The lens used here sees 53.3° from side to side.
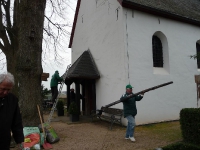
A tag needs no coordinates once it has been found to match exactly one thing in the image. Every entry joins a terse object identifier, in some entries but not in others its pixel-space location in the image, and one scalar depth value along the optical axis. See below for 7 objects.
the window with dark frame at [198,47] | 12.12
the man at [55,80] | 9.40
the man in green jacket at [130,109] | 6.46
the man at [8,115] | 2.85
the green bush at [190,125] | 5.75
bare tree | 6.65
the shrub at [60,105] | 12.99
